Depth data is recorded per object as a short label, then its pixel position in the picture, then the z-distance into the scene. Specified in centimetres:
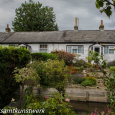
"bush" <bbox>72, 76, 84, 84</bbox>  1056
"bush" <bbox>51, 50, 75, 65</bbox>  1543
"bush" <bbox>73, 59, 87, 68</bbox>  1633
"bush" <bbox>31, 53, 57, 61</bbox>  1255
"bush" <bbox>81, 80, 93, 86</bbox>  999
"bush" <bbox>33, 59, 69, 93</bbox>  623
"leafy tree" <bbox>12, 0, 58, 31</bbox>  3266
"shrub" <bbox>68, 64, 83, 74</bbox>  1287
